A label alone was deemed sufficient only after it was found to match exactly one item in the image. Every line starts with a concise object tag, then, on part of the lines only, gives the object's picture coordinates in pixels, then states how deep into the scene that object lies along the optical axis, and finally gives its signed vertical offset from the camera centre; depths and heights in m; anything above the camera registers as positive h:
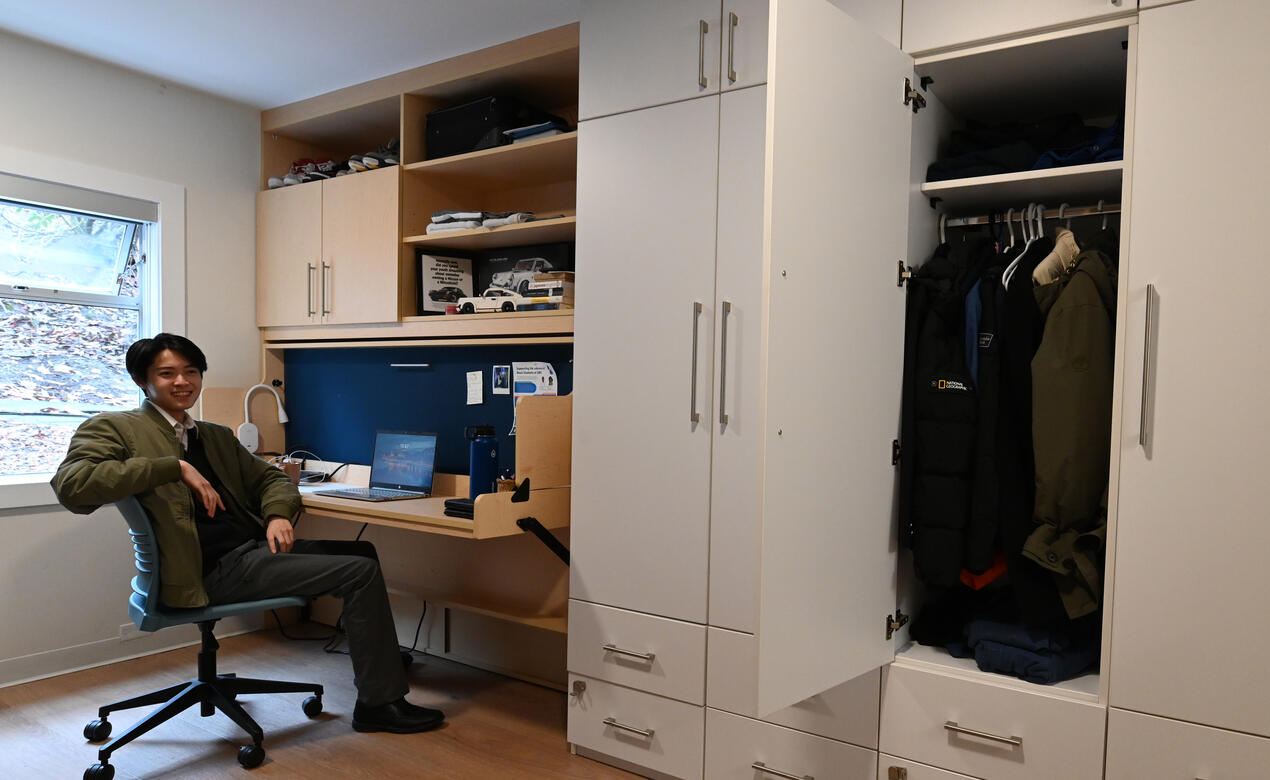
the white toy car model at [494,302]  3.29 +0.20
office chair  2.61 -1.19
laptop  3.52 -0.51
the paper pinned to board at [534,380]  3.40 -0.11
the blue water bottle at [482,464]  2.90 -0.40
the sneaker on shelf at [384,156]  3.76 +0.88
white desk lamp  3.98 -0.42
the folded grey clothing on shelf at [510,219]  3.27 +0.53
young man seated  2.63 -0.60
